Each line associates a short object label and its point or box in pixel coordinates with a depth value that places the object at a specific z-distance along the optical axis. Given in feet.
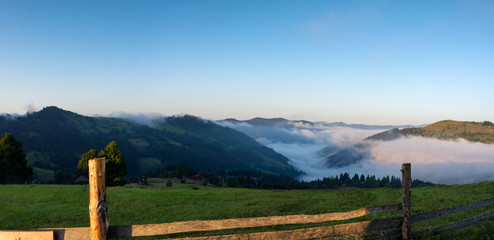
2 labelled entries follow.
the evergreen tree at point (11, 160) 233.76
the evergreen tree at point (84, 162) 236.26
